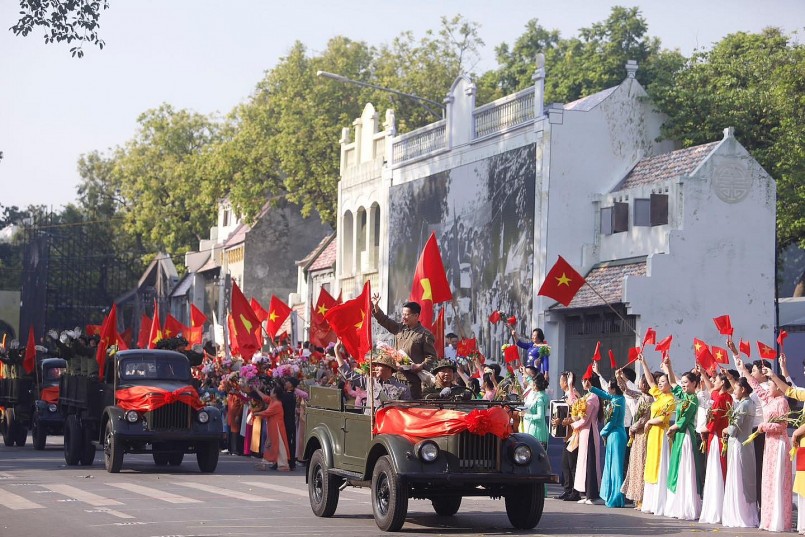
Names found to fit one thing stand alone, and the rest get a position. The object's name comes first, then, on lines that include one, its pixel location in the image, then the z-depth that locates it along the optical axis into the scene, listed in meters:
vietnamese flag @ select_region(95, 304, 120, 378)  26.48
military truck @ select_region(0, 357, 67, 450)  31.88
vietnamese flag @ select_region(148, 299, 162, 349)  38.72
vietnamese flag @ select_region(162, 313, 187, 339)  39.91
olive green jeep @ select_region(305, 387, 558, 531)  14.27
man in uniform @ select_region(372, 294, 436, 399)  15.50
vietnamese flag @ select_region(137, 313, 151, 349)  42.29
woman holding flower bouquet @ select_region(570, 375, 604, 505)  19.42
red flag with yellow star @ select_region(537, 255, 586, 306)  25.48
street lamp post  41.22
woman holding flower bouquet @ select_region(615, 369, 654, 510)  18.58
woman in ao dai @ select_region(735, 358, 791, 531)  15.97
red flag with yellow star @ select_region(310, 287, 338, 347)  32.72
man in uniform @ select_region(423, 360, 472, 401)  15.27
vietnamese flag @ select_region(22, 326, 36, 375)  33.66
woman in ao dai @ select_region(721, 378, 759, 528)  16.64
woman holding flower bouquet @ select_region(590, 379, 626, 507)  18.91
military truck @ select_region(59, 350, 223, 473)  23.45
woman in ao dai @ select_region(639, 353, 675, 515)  18.09
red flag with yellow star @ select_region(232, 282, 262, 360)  34.34
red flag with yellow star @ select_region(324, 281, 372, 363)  20.06
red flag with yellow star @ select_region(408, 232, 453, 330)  21.83
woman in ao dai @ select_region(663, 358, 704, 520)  17.58
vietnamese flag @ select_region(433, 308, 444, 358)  26.95
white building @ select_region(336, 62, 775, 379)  33.91
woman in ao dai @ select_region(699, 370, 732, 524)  17.08
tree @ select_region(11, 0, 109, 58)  23.81
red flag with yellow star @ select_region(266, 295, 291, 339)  36.09
